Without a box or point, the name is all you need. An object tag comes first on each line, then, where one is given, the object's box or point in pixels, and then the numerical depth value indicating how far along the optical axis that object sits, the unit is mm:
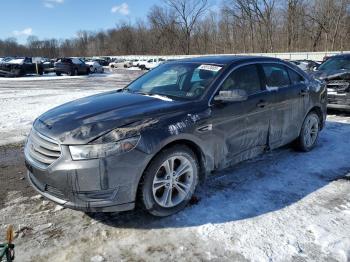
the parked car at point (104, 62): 65575
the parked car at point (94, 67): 37319
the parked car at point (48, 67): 34466
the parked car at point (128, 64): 56625
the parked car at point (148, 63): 50166
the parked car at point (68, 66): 32438
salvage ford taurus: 3459
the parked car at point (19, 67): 29625
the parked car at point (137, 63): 52888
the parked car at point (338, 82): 9133
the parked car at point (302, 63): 28614
